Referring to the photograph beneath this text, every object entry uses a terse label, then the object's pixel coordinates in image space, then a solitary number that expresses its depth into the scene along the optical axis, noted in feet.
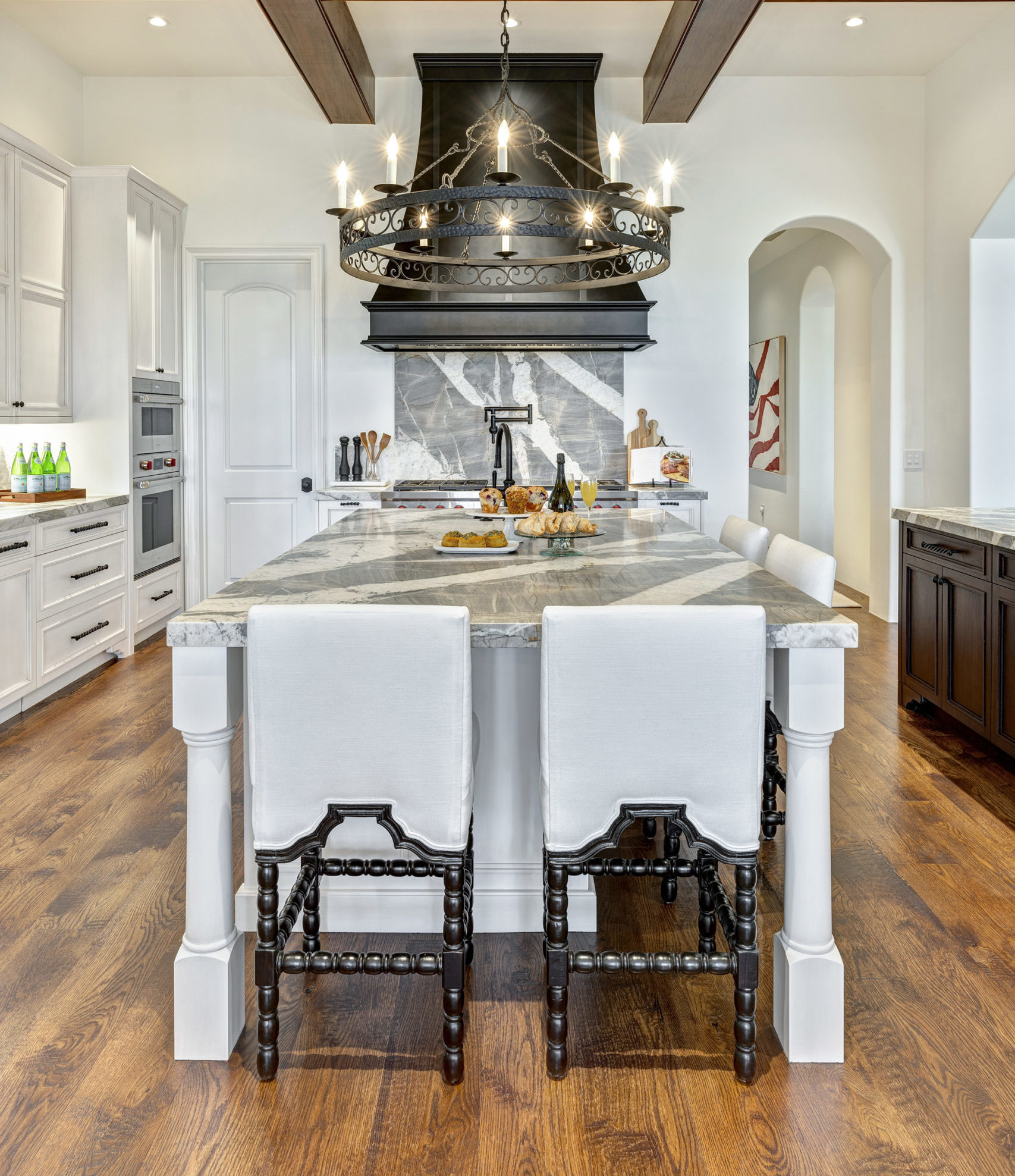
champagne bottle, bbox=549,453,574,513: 10.87
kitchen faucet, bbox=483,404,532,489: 13.46
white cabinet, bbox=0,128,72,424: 14.83
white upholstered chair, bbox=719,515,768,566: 10.22
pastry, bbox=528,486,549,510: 11.55
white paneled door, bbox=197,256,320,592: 19.92
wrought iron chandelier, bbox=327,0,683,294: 8.55
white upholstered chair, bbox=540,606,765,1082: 5.56
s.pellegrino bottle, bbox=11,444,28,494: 15.39
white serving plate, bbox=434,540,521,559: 9.14
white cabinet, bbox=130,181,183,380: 17.53
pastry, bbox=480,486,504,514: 12.13
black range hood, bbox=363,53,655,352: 18.20
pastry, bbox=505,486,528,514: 11.94
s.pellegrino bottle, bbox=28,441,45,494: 15.43
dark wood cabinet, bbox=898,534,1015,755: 11.00
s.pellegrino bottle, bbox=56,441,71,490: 16.16
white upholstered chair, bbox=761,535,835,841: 8.17
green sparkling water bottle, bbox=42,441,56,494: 15.79
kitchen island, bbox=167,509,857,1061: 5.97
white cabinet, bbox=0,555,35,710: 13.15
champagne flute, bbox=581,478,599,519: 10.98
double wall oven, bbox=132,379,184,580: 17.81
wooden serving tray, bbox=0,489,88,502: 15.25
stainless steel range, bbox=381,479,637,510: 17.69
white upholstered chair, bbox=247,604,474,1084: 5.57
